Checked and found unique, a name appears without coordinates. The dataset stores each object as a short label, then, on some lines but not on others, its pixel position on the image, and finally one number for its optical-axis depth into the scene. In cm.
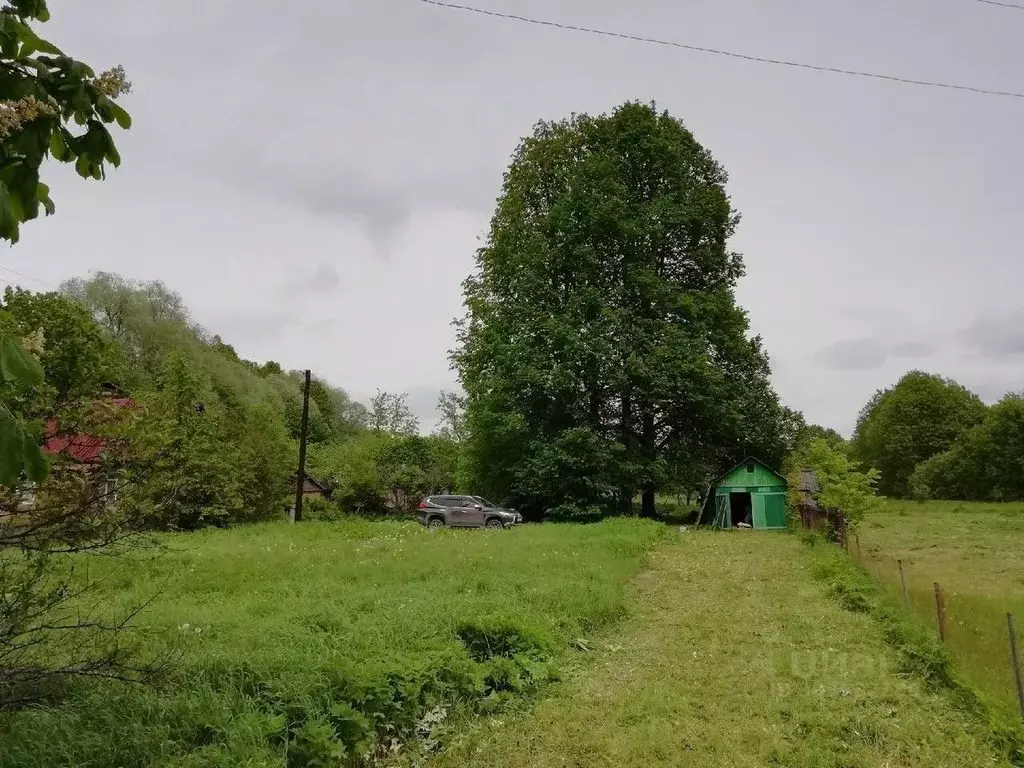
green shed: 2653
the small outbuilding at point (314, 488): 4174
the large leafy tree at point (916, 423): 6353
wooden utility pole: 2772
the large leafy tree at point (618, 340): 2756
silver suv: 2827
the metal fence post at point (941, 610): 766
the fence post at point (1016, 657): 581
